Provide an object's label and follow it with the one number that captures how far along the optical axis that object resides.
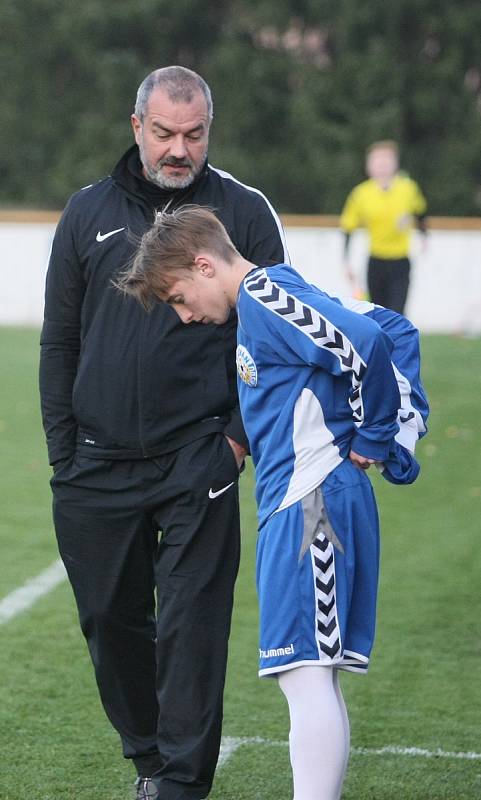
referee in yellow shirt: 30.48
